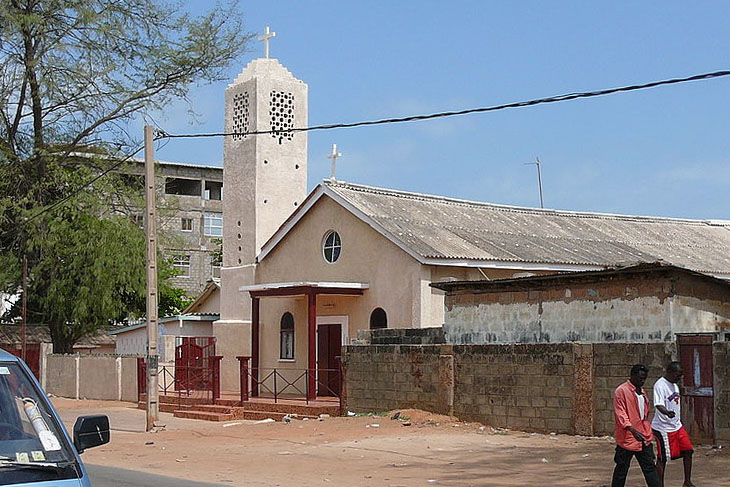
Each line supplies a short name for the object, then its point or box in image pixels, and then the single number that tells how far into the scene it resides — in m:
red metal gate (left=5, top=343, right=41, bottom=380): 37.31
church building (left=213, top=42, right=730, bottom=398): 27.81
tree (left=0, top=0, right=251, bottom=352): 33.34
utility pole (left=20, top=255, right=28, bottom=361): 33.69
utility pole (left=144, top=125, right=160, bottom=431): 22.78
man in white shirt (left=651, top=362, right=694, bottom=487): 12.14
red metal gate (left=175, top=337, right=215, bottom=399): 31.27
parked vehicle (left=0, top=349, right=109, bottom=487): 5.41
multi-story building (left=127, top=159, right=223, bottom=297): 71.81
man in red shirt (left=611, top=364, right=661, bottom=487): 11.04
